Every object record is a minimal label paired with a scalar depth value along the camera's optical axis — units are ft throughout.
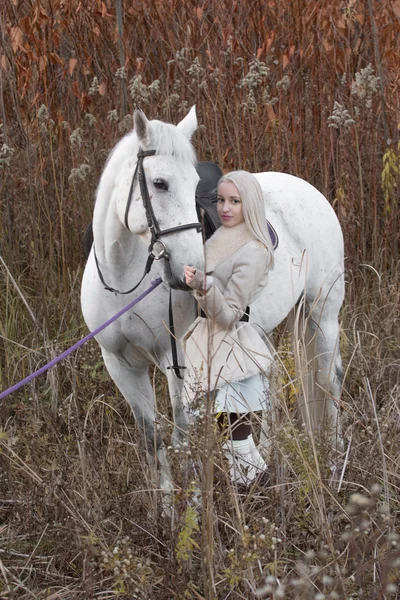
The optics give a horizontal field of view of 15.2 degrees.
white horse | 17.73
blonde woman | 19.08
